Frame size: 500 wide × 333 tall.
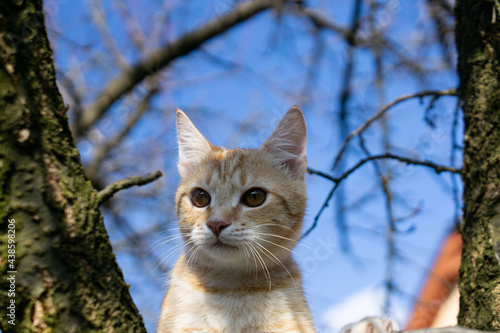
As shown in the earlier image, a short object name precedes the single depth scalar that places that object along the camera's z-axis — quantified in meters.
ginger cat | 0.54
